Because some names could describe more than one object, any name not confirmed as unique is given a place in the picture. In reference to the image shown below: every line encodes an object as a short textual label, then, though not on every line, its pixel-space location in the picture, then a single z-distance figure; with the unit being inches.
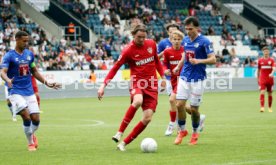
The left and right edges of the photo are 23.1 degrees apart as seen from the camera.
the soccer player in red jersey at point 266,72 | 1042.1
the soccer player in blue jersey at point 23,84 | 532.4
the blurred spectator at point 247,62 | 1943.3
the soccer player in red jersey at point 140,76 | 519.5
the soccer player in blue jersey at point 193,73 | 554.3
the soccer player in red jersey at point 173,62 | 652.2
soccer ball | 498.0
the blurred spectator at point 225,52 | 2016.7
